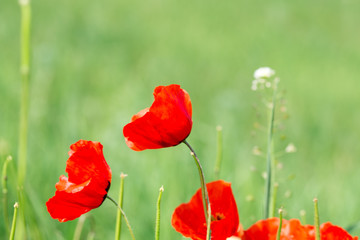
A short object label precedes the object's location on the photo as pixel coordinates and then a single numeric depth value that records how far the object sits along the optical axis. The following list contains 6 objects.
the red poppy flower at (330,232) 1.77
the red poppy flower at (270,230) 1.77
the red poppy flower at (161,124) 1.75
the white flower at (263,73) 1.97
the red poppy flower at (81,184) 1.75
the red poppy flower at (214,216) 1.77
